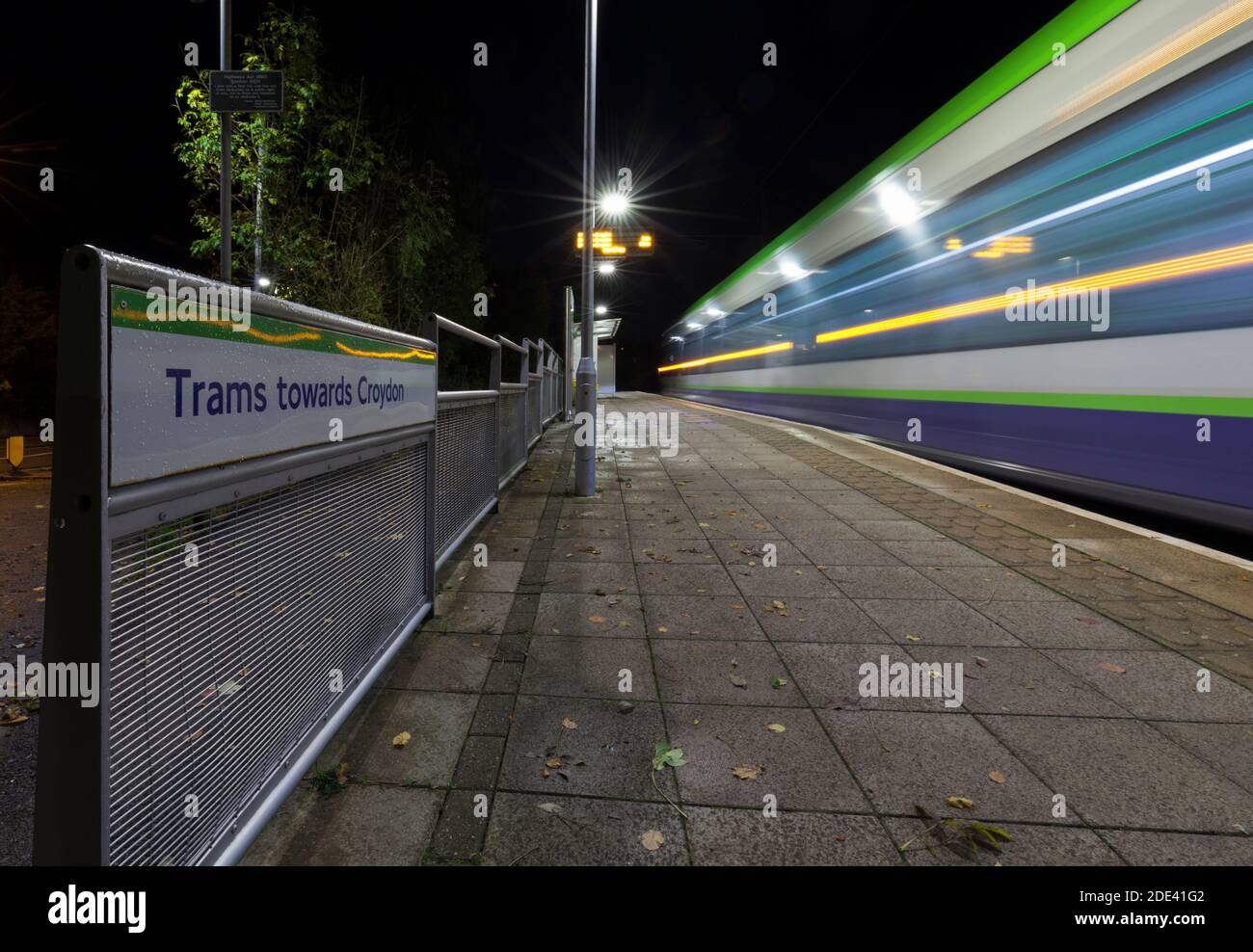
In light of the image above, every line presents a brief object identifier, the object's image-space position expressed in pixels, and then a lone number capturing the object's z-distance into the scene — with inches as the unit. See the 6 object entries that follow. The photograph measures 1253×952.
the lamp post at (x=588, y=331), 320.5
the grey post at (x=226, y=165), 335.9
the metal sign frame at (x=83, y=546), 58.5
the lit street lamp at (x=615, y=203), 682.8
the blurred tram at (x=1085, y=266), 201.0
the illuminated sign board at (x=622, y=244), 620.1
